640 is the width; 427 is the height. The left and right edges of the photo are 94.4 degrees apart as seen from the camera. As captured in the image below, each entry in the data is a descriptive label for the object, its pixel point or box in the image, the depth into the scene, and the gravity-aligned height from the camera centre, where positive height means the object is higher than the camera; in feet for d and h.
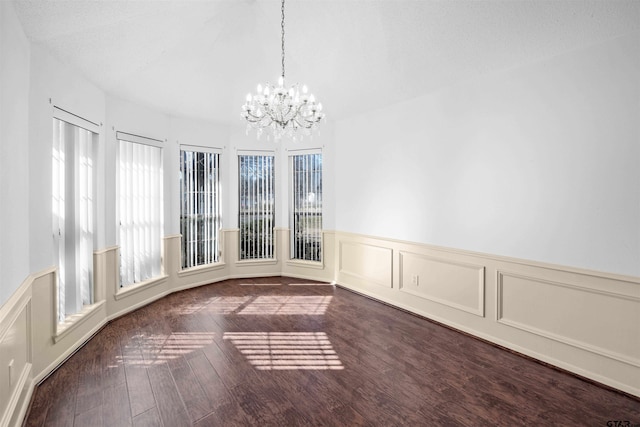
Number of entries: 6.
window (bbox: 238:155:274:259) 18.25 +0.41
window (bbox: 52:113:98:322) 9.55 +0.04
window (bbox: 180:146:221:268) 16.15 +0.37
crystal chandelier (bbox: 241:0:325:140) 8.98 +3.24
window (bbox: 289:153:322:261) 17.93 +0.28
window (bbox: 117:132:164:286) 13.11 +0.23
